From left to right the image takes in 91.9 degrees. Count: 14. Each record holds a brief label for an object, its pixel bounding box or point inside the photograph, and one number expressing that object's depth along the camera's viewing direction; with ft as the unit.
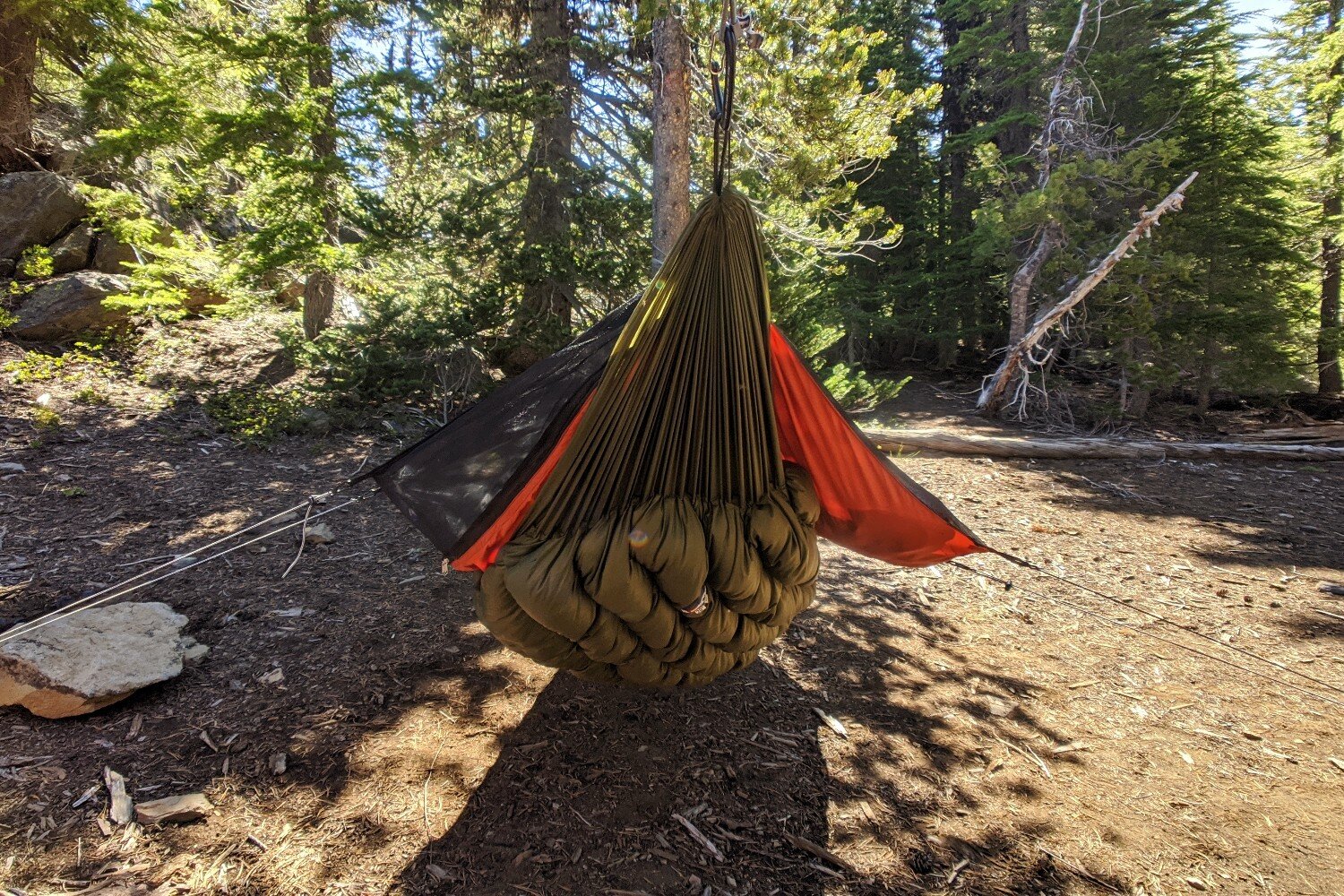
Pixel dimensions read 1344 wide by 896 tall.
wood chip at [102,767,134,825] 5.76
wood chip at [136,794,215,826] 5.78
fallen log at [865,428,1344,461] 20.67
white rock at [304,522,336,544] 11.67
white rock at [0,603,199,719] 6.73
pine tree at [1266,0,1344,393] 24.16
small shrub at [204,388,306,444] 16.14
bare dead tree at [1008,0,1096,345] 24.30
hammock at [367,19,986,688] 5.88
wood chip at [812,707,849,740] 7.71
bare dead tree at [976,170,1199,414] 21.77
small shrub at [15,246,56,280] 17.78
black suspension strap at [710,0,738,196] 5.24
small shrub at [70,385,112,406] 15.49
